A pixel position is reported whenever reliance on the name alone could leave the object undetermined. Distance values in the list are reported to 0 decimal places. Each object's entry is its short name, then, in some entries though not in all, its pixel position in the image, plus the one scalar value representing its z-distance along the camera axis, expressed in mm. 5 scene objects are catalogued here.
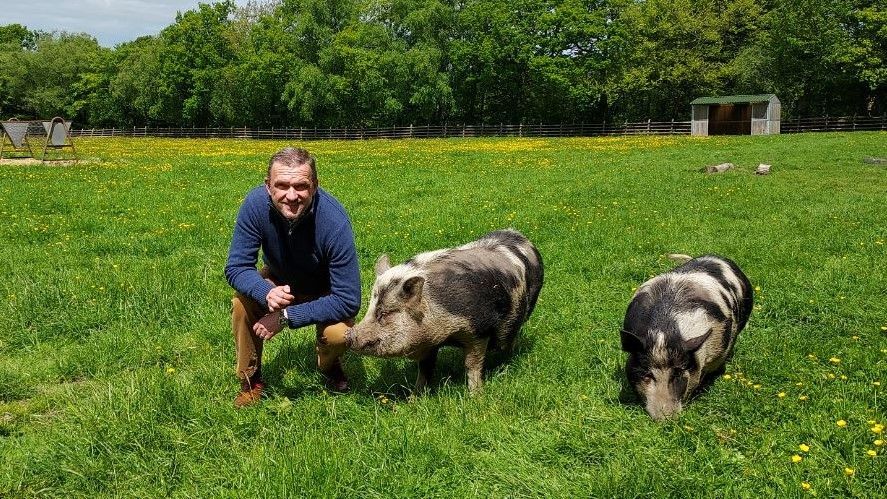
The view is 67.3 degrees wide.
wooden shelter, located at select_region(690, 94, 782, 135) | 44844
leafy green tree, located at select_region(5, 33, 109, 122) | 75000
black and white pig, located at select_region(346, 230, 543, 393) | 4258
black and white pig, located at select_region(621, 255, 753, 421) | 4250
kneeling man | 4113
